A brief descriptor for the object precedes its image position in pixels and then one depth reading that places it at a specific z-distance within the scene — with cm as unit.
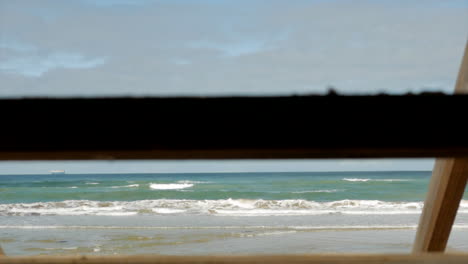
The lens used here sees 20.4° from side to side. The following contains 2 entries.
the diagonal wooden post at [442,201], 358
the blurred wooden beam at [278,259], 344
